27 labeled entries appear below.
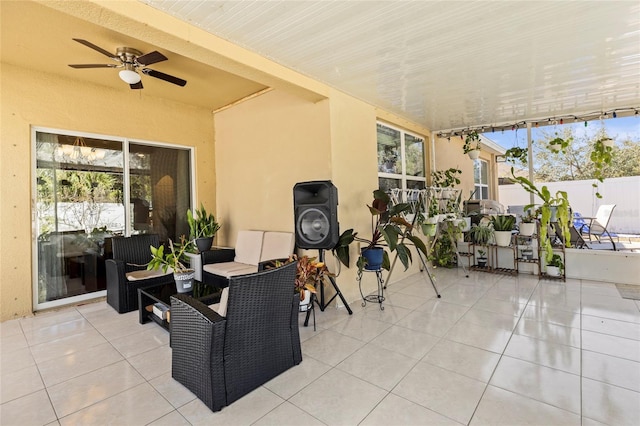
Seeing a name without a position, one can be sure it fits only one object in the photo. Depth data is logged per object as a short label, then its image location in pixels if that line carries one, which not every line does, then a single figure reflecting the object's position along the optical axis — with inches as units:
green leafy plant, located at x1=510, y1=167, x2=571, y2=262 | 129.9
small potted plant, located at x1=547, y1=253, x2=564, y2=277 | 169.0
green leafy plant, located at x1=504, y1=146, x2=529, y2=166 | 185.5
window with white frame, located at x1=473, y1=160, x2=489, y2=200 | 325.7
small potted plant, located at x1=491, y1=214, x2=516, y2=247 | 177.6
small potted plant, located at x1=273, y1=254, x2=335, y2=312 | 101.9
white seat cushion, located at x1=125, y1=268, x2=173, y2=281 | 130.6
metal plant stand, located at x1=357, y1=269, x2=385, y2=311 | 134.9
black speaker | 111.8
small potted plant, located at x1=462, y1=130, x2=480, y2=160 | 203.0
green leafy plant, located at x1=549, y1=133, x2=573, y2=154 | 155.7
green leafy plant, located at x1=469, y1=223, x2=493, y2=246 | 190.4
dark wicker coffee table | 103.8
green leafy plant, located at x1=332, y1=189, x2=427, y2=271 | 121.0
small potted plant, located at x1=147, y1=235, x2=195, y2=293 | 106.7
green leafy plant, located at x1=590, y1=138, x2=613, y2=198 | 140.0
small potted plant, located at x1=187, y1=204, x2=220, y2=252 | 163.2
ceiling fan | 105.6
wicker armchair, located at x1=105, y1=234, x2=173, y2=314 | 131.3
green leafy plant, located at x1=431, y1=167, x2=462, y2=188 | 207.2
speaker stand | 113.3
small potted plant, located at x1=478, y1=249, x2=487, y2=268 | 193.8
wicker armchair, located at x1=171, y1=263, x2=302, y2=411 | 66.6
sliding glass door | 139.3
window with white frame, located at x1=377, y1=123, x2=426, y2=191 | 173.8
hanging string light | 162.5
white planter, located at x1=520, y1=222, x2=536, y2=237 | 173.5
